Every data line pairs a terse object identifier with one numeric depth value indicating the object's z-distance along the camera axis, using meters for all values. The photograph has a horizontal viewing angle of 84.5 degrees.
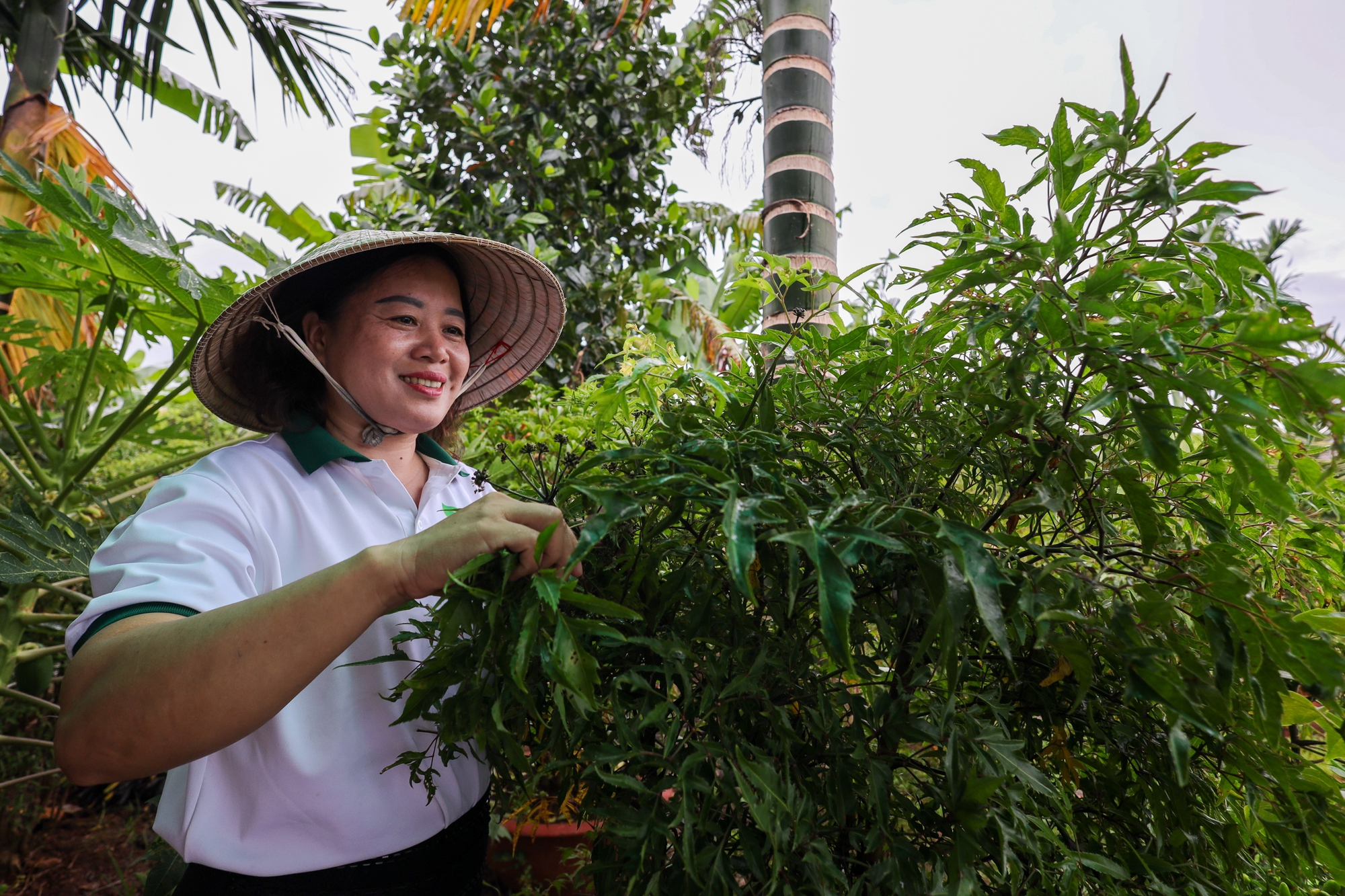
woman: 0.84
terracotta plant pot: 2.18
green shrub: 0.58
